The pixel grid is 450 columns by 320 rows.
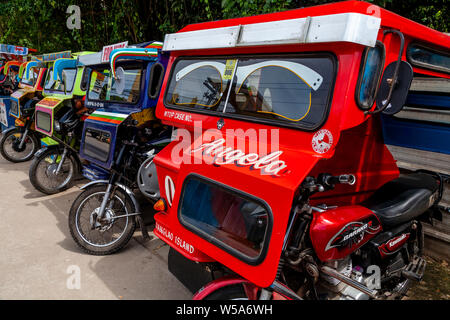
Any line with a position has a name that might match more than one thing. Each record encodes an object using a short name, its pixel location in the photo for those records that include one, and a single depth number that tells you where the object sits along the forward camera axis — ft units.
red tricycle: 5.50
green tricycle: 15.07
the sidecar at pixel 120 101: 11.07
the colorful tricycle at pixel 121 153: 10.71
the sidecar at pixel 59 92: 15.31
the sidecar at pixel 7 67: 22.36
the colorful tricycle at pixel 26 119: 20.07
